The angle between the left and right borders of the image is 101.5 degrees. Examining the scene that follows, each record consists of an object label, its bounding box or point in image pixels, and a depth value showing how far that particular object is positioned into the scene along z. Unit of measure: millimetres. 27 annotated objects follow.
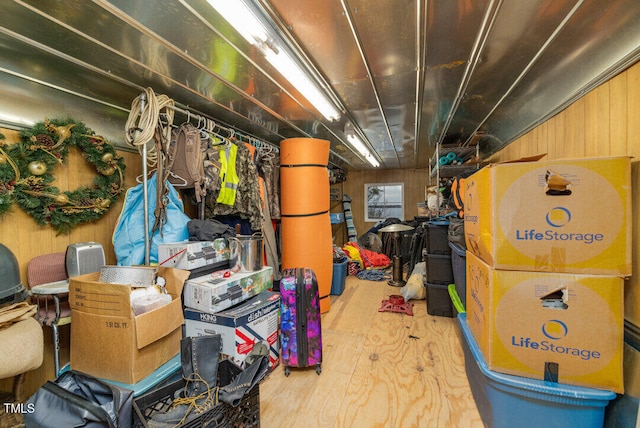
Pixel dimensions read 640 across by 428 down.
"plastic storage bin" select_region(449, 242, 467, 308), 2070
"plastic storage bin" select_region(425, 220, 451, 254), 2639
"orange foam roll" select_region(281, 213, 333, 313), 2590
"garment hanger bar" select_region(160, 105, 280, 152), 2362
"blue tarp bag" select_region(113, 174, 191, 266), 1930
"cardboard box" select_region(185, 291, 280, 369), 1649
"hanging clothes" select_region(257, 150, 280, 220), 3045
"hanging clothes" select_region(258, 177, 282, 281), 2907
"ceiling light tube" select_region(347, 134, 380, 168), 3542
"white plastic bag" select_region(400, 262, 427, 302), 3092
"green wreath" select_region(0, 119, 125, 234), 1593
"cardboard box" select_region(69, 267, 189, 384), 1302
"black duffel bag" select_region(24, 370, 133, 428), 1021
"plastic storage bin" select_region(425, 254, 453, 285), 2637
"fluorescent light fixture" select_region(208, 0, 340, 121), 1229
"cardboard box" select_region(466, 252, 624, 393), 1095
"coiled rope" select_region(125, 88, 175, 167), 1854
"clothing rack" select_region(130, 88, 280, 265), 1882
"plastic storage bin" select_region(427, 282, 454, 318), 2678
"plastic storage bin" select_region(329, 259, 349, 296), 3428
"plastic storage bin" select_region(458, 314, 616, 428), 1093
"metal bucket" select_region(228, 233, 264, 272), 2107
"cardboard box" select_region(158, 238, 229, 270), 1766
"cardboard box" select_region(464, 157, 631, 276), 1090
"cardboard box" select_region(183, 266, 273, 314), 1688
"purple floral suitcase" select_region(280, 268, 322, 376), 1817
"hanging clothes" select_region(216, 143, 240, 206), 2349
